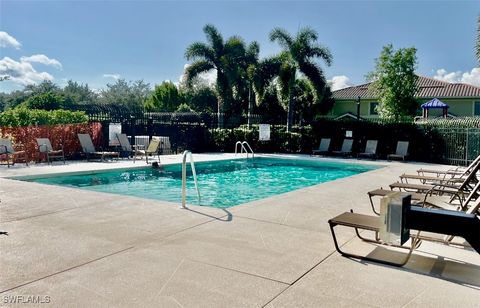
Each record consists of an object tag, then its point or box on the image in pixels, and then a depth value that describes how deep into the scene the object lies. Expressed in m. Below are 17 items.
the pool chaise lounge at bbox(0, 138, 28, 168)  11.84
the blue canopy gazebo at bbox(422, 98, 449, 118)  22.62
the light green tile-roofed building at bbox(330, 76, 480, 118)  32.34
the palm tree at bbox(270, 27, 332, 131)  21.50
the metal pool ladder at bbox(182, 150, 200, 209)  6.28
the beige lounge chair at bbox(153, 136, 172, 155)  17.96
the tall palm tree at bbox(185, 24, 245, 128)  22.89
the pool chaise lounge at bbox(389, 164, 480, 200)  5.39
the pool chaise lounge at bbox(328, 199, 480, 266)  3.19
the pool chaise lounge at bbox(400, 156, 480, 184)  7.25
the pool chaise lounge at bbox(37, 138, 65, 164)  13.12
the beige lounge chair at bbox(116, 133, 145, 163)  15.41
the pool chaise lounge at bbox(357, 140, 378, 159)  17.91
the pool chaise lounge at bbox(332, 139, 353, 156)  18.57
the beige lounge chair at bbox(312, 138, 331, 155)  18.92
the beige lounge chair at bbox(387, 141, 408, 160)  17.03
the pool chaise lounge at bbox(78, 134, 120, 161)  14.32
